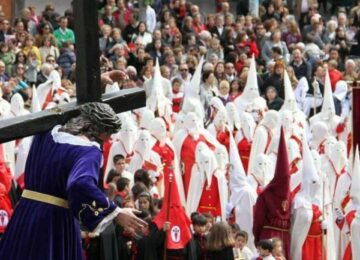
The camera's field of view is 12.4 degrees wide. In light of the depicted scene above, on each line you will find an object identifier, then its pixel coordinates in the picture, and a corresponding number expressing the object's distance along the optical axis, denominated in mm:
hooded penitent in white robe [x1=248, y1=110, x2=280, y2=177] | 20953
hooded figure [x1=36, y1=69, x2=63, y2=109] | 21422
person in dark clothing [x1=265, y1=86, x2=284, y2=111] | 24164
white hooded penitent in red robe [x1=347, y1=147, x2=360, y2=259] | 16891
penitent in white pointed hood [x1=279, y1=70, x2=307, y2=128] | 22172
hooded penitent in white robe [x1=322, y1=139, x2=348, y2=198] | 18953
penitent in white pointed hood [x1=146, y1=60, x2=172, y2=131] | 22359
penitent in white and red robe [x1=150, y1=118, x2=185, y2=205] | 20142
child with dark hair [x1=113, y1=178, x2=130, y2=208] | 15851
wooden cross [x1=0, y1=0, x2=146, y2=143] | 8836
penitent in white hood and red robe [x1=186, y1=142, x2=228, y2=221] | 18816
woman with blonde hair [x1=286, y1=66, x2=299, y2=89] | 25172
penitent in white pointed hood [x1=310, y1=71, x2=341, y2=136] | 22578
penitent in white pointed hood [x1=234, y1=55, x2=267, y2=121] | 22953
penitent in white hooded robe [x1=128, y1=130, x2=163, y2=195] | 20031
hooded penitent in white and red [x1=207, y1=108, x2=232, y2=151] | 21734
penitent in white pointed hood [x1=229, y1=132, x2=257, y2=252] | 17453
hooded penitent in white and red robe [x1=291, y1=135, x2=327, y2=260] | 17000
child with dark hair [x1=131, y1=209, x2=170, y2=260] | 14636
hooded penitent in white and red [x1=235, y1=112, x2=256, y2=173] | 21516
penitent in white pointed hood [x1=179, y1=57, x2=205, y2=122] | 22094
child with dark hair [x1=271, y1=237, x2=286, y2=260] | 15141
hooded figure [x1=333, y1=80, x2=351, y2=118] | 24422
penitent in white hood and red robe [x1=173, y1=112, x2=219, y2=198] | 20438
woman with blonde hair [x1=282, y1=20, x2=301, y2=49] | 28656
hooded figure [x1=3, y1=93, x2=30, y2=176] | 19203
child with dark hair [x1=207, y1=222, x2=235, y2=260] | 14633
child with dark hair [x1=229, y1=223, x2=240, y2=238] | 15613
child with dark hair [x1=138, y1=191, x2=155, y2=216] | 15422
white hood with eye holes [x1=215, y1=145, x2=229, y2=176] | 19547
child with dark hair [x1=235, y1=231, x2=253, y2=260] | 15508
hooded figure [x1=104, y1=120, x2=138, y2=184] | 20578
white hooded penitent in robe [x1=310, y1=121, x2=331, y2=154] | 21217
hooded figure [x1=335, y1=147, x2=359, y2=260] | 16984
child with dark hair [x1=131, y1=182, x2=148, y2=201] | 16044
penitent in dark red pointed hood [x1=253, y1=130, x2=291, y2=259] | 16625
